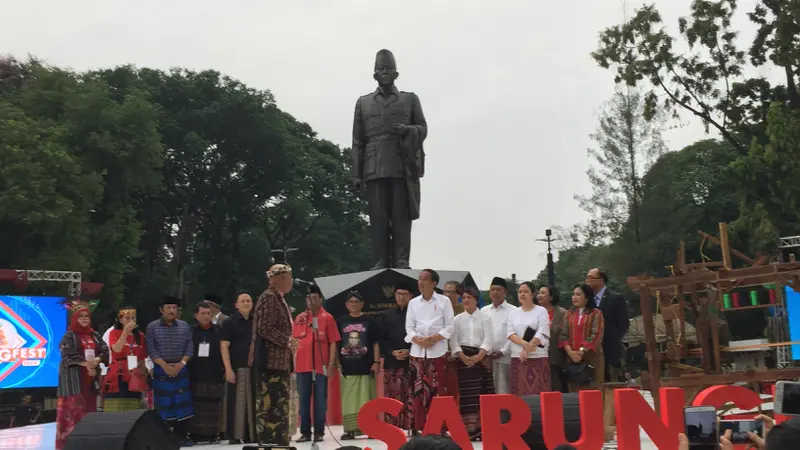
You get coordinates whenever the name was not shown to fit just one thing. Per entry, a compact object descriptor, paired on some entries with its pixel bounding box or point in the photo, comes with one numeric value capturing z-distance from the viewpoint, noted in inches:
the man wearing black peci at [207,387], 371.2
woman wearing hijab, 353.1
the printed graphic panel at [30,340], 728.3
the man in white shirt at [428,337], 329.4
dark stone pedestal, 438.6
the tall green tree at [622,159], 1184.8
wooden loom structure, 324.5
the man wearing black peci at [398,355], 364.8
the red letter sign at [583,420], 230.5
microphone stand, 312.9
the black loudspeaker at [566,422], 251.9
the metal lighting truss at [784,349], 784.3
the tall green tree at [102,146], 1115.9
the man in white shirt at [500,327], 343.9
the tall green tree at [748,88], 836.6
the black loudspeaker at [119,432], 227.8
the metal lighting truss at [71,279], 788.0
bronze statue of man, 464.8
